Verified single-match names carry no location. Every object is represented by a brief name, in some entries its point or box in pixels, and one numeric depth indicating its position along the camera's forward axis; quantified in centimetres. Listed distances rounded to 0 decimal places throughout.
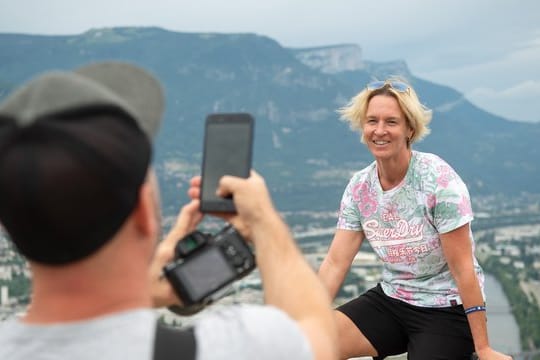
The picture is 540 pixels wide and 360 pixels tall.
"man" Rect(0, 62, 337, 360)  125
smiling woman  376
